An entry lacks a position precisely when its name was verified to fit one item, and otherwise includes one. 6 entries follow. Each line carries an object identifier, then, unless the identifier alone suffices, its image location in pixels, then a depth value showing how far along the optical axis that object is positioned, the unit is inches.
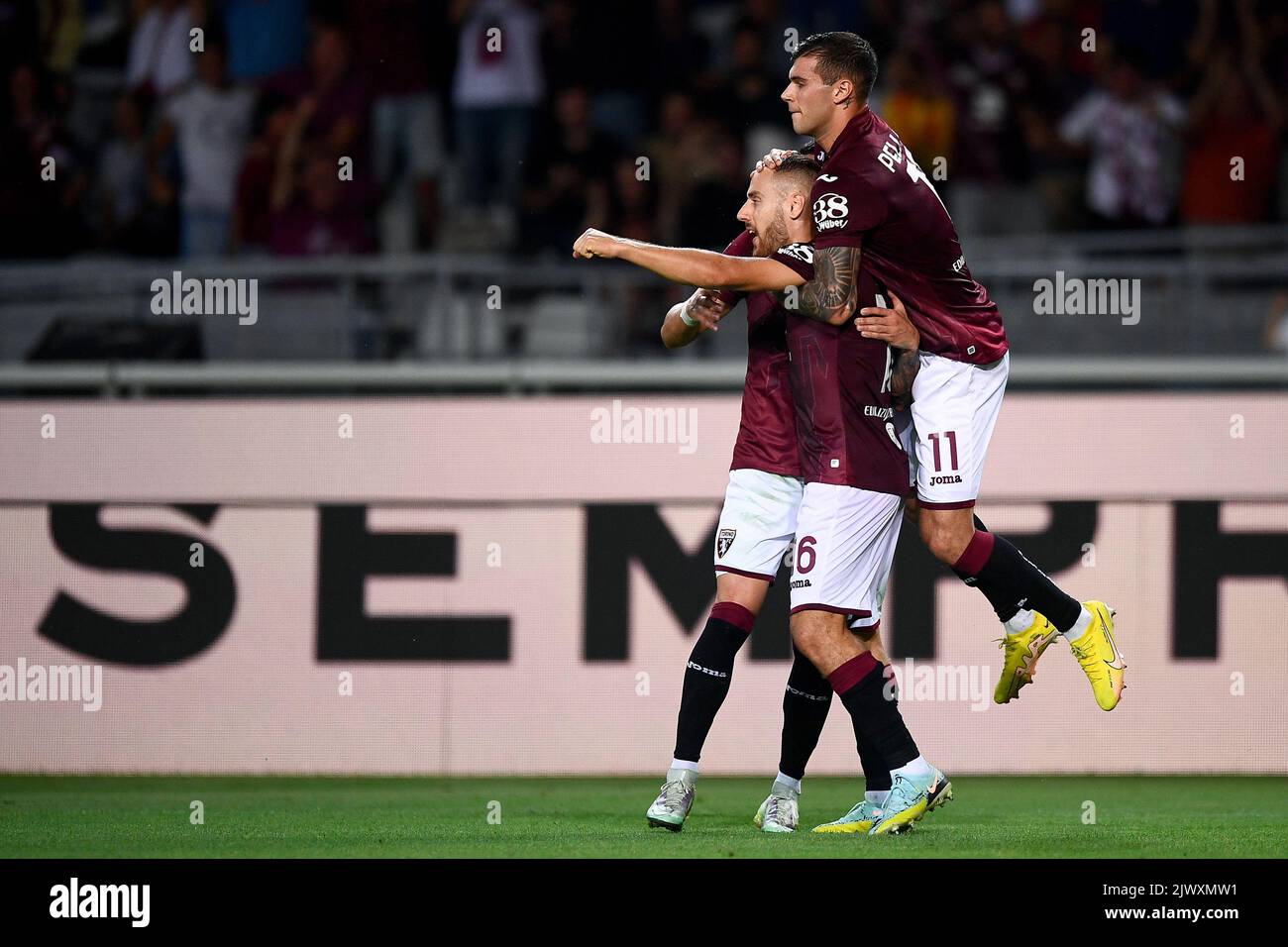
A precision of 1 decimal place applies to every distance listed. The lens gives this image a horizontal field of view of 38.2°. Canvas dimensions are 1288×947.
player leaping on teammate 229.0
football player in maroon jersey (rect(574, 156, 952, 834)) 226.4
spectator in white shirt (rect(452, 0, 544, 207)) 463.2
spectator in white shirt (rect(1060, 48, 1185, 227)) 444.1
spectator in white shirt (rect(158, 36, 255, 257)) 454.6
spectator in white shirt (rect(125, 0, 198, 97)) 477.4
